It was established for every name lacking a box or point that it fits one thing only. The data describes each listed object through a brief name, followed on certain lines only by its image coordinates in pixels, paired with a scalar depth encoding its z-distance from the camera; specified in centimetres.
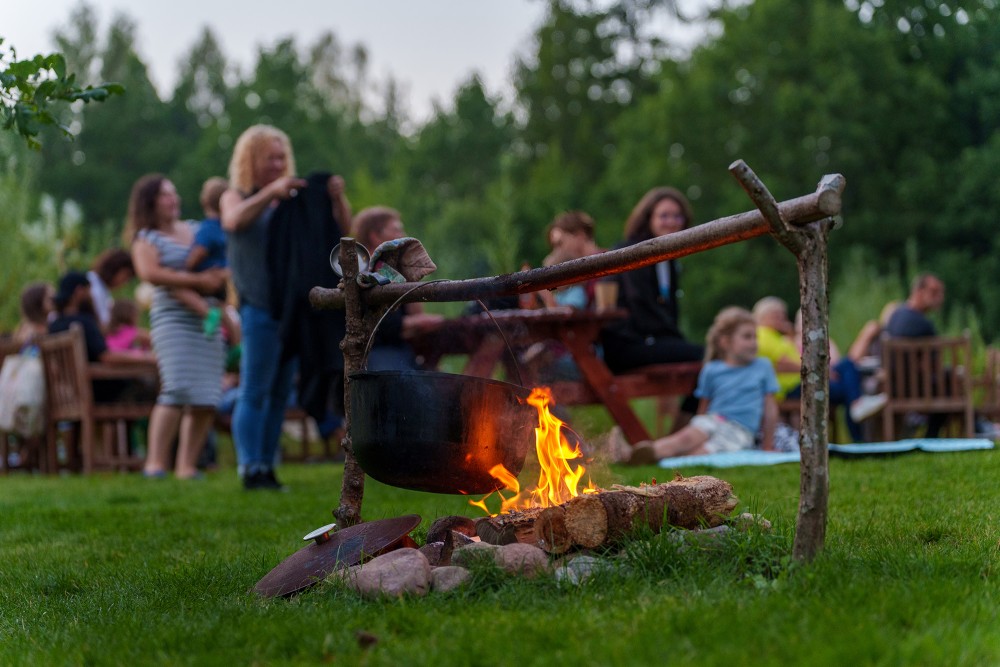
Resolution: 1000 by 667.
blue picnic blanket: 756
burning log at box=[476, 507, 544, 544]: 403
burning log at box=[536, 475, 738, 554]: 378
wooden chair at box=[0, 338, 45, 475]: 1098
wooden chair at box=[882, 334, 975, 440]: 1020
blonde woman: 725
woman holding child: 819
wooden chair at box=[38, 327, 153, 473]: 965
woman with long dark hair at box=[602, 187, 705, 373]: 884
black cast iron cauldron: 373
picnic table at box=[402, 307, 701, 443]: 786
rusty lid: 371
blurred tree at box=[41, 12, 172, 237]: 4484
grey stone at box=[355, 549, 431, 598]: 344
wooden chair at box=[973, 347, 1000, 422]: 1225
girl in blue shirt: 848
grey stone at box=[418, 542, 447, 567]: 385
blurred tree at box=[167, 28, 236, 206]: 4169
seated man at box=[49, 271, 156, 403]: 1003
